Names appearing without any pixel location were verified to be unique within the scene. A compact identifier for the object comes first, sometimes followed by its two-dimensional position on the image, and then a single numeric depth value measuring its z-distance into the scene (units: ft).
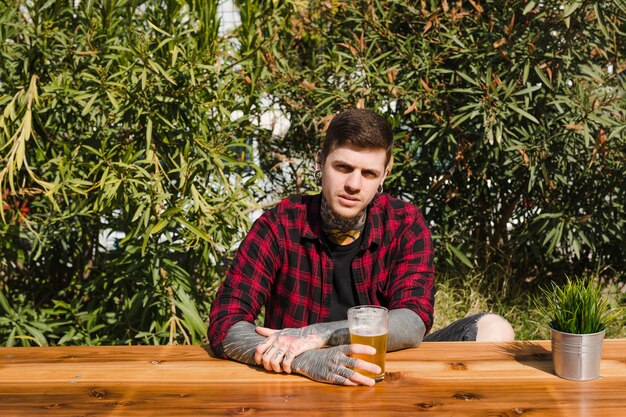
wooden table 4.79
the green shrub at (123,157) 9.47
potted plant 5.18
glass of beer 5.21
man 6.02
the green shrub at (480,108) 11.09
